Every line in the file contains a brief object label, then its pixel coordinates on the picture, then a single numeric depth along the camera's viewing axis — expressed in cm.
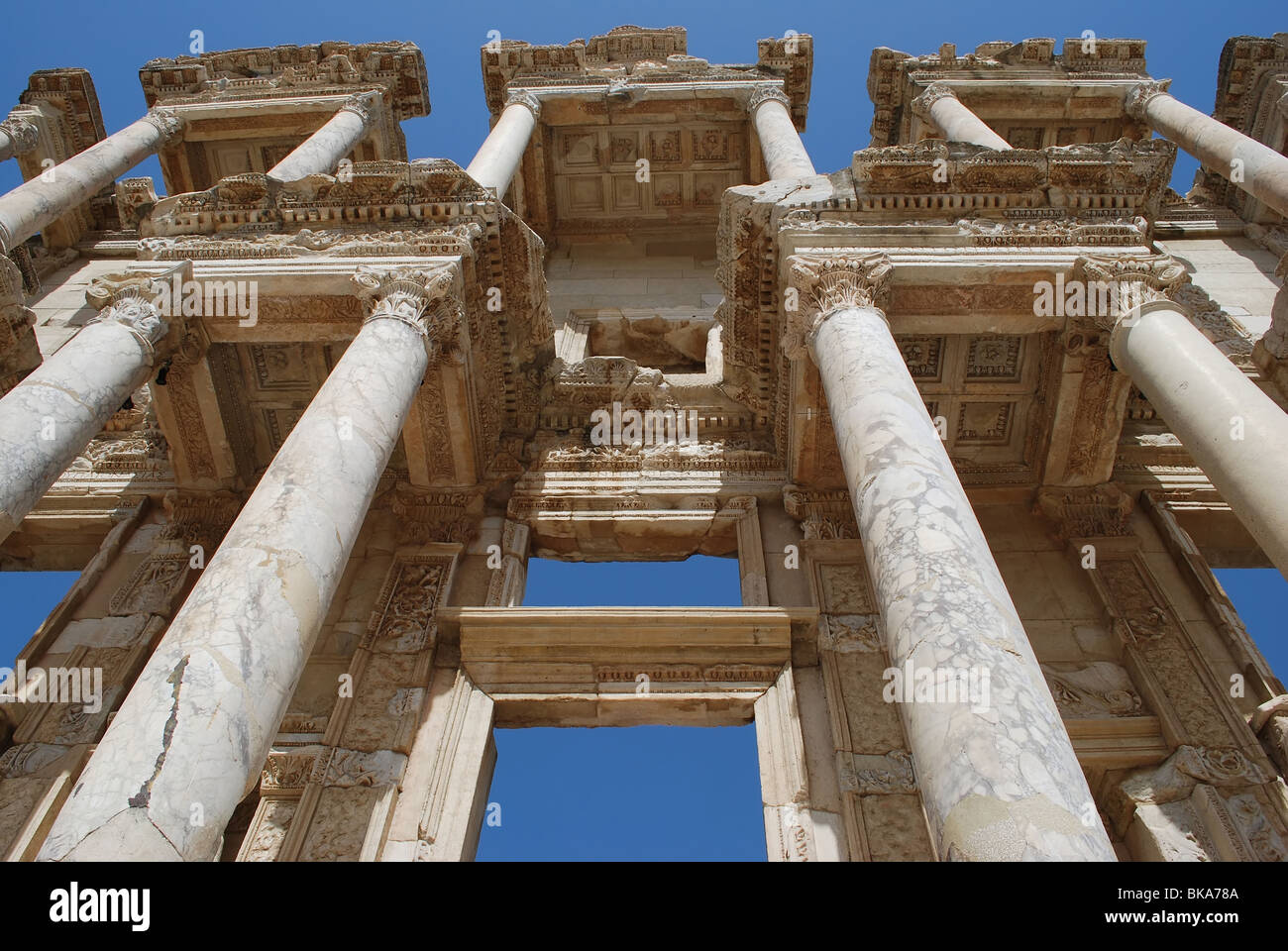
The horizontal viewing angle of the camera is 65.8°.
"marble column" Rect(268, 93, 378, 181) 1712
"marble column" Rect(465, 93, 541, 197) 1623
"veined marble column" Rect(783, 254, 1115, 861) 532
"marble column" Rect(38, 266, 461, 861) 554
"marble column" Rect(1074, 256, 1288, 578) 727
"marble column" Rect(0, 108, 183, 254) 1571
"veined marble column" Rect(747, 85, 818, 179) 1625
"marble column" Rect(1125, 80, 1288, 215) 1511
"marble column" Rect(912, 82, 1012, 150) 1750
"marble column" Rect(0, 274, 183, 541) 792
